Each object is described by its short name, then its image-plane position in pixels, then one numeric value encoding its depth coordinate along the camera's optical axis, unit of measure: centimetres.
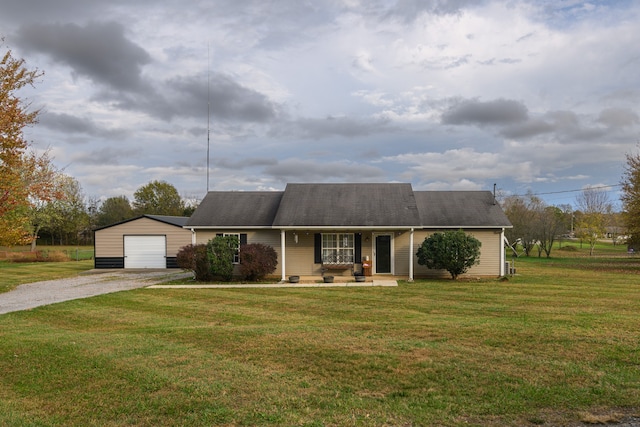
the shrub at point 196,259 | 1891
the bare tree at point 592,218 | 3791
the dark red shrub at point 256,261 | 1869
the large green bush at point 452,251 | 1806
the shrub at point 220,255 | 1871
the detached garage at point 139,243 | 2711
